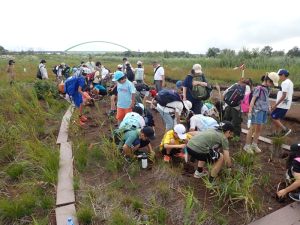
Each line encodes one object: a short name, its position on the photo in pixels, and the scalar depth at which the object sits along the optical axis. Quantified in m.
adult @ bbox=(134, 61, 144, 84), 8.03
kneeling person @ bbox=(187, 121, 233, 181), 3.01
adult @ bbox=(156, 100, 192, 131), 4.02
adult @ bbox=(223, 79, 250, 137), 4.19
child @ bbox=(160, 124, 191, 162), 3.45
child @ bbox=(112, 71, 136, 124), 4.47
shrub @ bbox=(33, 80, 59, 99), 7.44
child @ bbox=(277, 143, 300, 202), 2.85
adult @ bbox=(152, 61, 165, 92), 7.42
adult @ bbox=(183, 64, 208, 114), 4.43
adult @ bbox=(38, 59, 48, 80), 9.84
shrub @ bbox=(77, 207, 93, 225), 2.59
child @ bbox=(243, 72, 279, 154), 3.77
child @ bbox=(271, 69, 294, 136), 4.44
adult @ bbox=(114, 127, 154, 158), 3.56
